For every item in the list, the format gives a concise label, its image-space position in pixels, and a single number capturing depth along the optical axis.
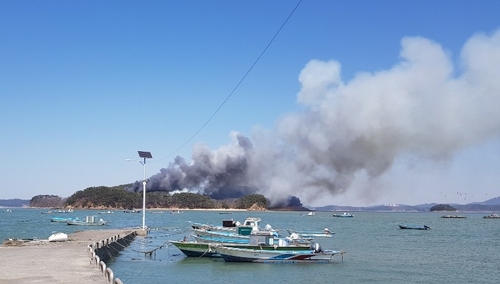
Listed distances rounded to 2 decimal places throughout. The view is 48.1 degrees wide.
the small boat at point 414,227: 111.51
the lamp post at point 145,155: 66.38
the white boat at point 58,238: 41.84
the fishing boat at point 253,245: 42.03
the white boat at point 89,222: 100.50
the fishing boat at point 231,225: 54.54
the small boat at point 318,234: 70.00
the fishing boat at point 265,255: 41.72
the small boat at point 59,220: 118.38
